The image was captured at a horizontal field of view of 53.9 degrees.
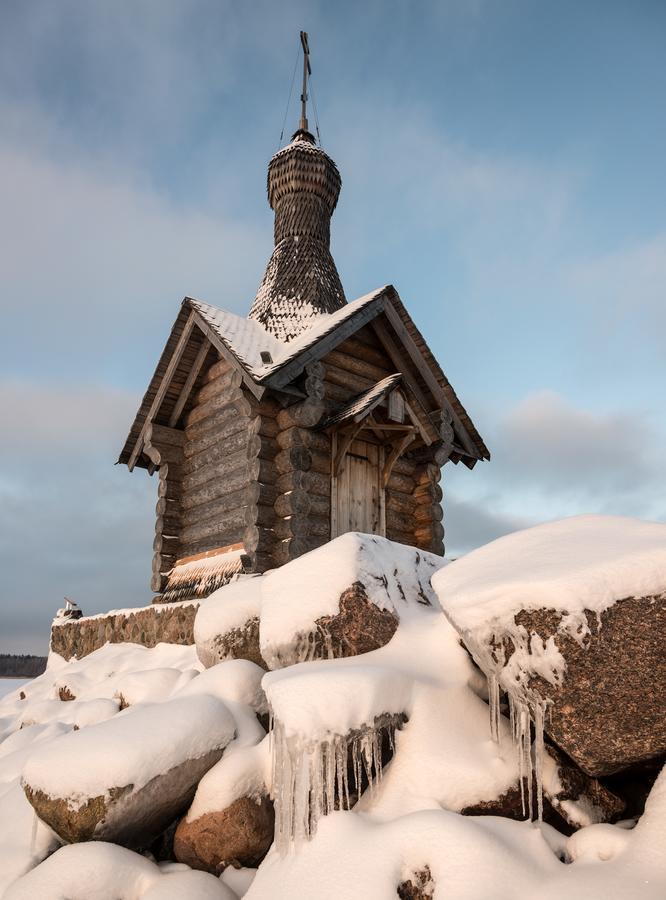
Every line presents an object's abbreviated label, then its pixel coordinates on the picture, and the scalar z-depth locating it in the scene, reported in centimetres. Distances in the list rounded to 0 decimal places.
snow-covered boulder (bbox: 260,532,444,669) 456
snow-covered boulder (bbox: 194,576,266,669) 577
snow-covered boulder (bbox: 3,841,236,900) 347
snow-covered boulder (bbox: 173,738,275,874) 383
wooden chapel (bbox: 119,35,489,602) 890
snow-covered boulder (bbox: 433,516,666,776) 323
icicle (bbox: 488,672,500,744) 377
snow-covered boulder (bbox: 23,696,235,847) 395
